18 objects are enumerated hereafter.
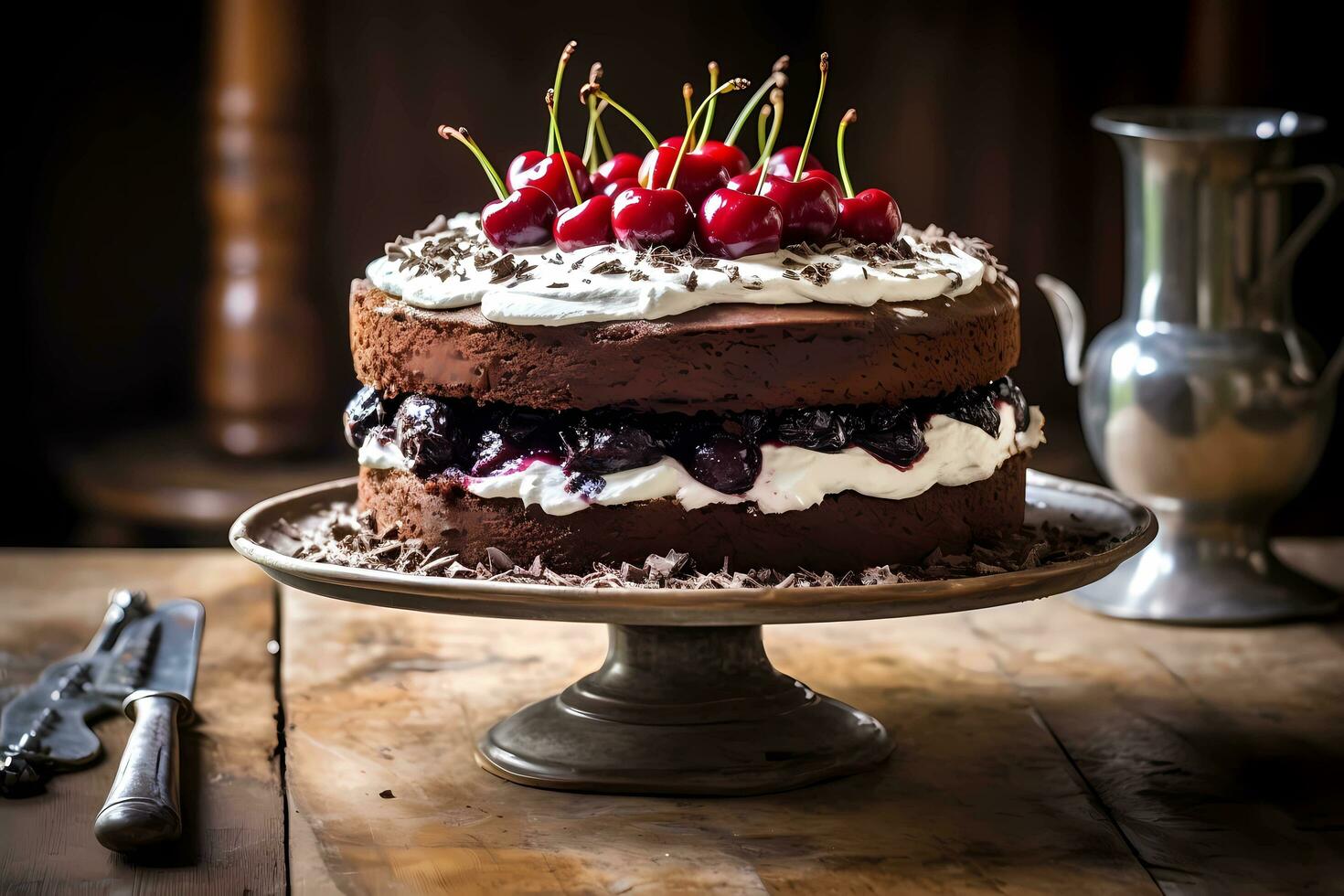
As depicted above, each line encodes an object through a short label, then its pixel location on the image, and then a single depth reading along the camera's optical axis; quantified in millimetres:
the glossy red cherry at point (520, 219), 995
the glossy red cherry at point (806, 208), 991
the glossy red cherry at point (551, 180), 1014
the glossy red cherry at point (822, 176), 1001
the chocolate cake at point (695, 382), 958
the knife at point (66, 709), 1006
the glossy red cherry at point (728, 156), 1014
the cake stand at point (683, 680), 936
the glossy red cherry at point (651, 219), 976
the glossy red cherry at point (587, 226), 987
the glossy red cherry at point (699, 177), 1004
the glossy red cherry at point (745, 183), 1003
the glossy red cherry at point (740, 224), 967
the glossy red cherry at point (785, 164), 1052
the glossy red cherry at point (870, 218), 1008
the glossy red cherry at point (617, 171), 1041
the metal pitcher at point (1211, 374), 1189
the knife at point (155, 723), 939
